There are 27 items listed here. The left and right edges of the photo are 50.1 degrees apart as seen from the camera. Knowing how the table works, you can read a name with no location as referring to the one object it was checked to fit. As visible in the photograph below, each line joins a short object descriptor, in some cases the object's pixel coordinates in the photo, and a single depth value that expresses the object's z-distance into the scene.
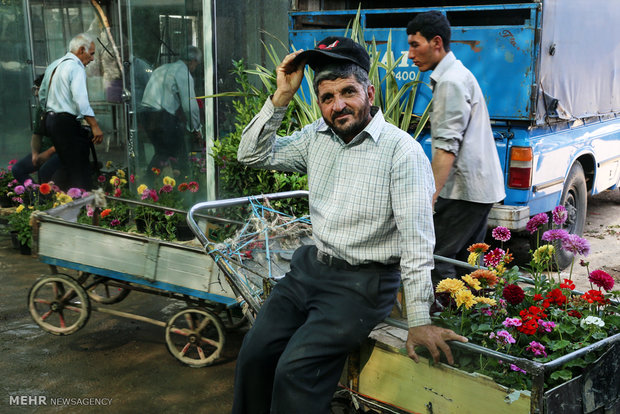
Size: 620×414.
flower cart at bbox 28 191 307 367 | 3.95
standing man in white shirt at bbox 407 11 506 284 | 3.93
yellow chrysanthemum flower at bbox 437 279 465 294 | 2.46
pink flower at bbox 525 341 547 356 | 2.31
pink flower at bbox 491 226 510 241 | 3.08
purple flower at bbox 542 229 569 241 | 2.81
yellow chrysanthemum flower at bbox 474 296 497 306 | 2.46
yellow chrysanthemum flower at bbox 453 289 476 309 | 2.40
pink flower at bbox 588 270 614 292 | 2.53
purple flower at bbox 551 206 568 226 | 3.04
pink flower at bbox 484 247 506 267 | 2.81
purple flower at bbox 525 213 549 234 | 3.04
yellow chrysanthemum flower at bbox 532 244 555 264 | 2.74
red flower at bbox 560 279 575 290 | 2.68
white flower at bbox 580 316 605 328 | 2.33
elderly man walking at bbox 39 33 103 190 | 6.75
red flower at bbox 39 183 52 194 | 5.48
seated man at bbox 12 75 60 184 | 7.34
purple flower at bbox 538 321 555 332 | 2.37
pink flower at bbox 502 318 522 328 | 2.36
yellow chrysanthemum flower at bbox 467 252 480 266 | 2.88
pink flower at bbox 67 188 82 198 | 5.29
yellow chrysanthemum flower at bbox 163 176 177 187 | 5.29
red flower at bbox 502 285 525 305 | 2.47
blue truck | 5.23
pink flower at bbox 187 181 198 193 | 5.48
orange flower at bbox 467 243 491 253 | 2.86
